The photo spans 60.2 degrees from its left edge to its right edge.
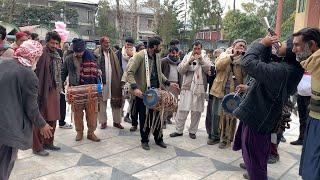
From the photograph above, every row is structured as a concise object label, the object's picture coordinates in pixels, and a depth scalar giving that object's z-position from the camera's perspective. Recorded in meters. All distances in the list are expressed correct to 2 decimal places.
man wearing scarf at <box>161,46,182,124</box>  5.25
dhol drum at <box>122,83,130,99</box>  4.41
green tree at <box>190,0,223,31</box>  22.21
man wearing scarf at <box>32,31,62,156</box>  3.78
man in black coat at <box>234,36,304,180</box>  2.47
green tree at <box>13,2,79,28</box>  24.29
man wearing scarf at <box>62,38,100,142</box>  4.32
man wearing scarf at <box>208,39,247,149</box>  4.22
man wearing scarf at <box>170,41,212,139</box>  4.54
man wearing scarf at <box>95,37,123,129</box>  5.01
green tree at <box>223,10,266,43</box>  20.76
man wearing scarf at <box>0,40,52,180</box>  2.33
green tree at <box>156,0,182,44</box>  22.63
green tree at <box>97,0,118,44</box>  28.34
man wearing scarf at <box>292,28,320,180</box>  2.18
